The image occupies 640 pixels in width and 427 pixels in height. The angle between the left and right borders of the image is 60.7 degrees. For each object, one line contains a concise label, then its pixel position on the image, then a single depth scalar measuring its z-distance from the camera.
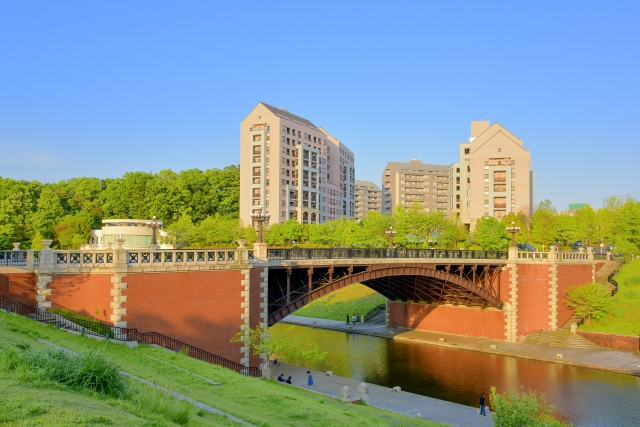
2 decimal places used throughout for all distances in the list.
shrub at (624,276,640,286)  56.03
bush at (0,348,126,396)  10.91
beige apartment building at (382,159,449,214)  144.88
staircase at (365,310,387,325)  60.56
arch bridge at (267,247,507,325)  33.91
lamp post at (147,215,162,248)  36.24
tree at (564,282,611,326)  48.78
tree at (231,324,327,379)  27.94
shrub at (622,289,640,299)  52.25
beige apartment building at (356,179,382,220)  168.50
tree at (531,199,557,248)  71.00
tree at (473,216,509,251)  68.38
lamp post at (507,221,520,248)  46.72
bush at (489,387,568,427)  18.89
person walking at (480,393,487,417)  29.05
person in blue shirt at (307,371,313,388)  31.76
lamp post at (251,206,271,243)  30.93
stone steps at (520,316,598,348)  47.06
